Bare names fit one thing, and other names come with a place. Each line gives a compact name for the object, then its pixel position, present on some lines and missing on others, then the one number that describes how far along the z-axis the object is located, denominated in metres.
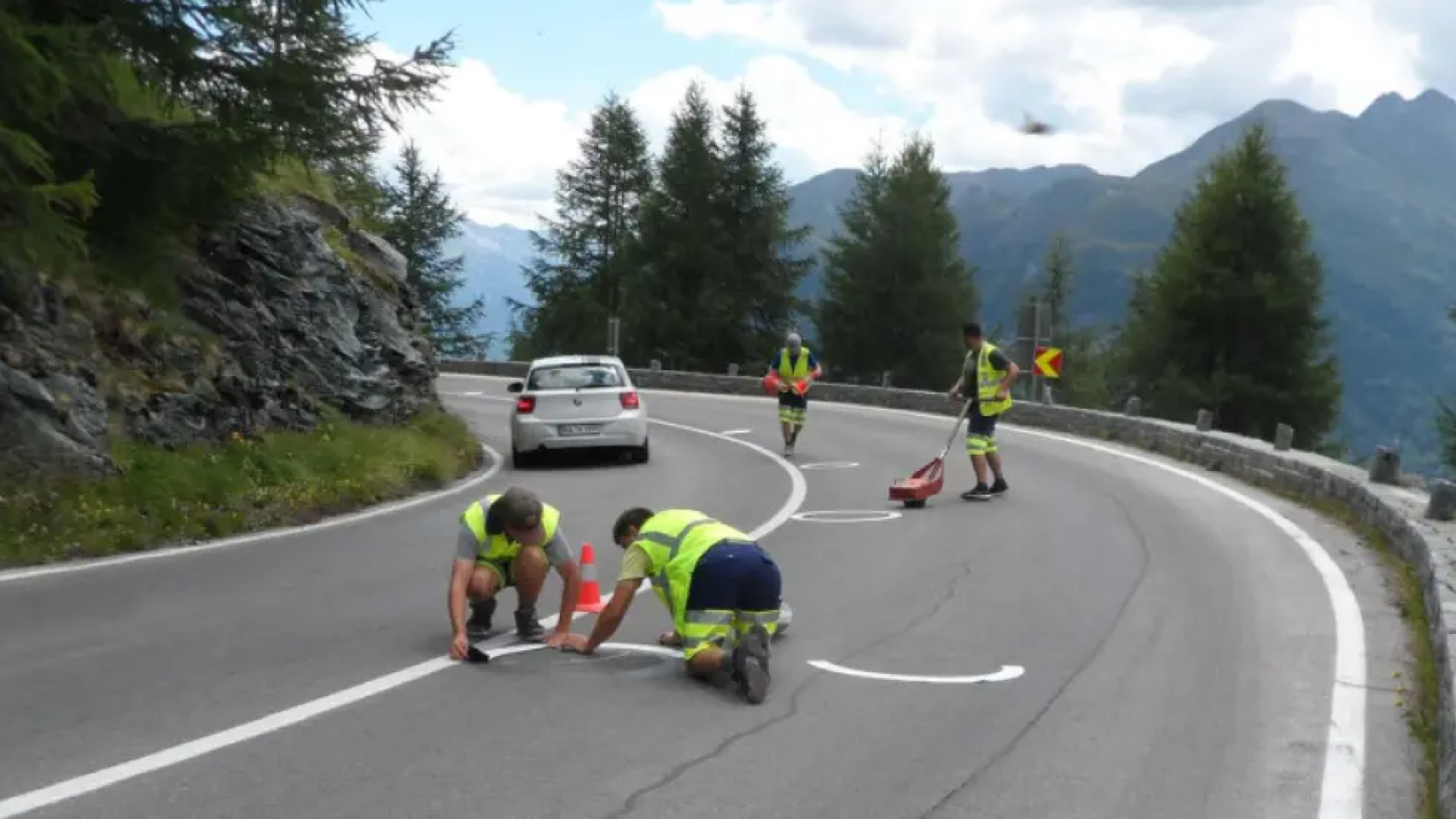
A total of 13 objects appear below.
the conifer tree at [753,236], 56.50
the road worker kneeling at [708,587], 6.68
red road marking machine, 14.44
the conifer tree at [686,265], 56.06
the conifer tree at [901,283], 55.81
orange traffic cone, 7.78
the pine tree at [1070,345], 64.38
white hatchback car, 19.70
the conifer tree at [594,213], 65.19
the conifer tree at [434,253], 64.31
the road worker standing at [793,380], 20.33
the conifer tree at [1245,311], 43.03
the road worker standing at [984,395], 14.87
